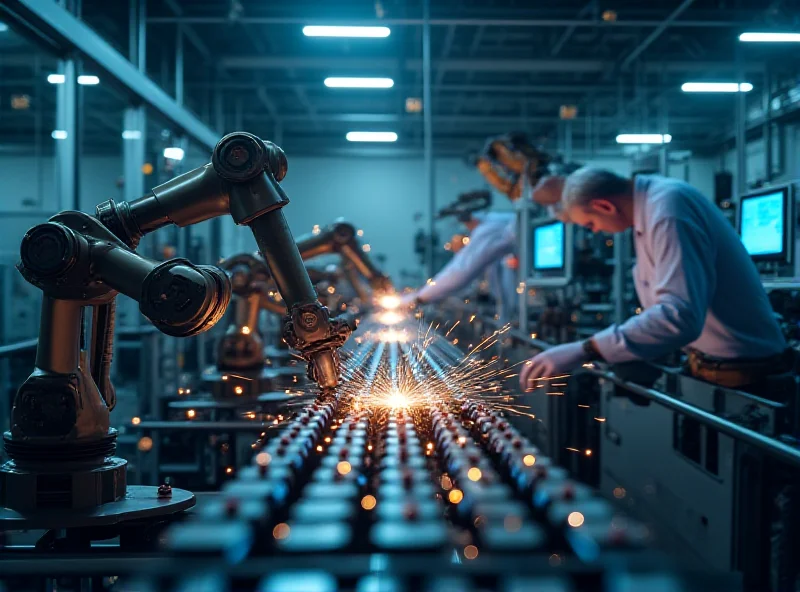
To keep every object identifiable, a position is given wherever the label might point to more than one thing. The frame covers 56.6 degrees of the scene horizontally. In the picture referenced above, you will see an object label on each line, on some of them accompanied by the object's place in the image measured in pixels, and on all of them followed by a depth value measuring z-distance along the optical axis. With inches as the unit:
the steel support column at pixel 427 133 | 257.0
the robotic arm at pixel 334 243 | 103.0
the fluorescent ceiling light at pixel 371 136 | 513.3
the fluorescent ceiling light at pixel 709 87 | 422.1
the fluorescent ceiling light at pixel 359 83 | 378.9
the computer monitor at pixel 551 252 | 211.5
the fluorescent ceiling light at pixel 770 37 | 308.7
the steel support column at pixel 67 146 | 173.5
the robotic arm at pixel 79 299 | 38.8
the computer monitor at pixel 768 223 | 166.1
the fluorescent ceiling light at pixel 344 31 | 290.8
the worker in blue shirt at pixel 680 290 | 93.5
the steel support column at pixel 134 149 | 236.7
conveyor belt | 24.8
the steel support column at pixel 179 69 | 280.8
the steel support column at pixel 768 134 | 342.0
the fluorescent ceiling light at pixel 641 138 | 429.2
